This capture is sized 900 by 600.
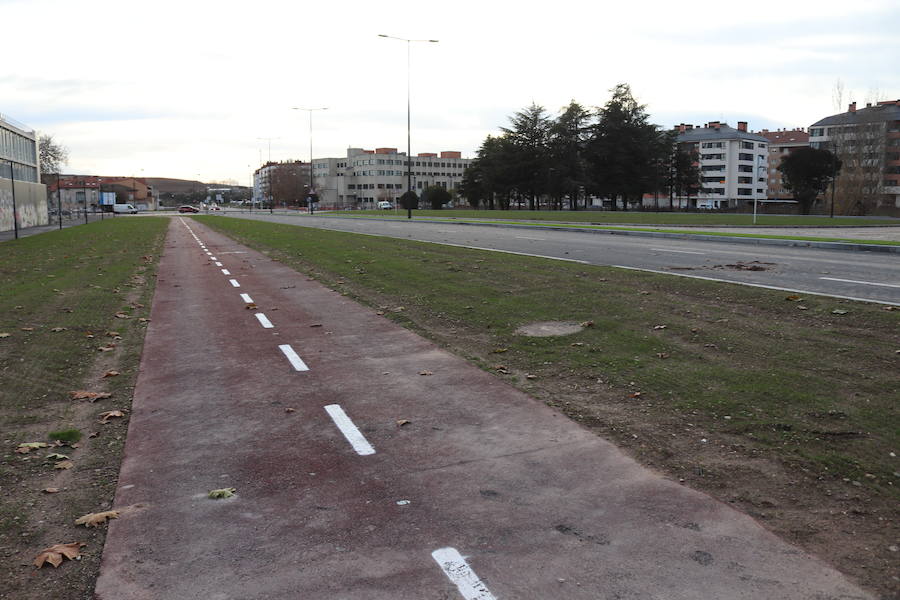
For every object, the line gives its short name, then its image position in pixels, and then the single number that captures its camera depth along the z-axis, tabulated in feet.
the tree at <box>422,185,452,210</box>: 319.06
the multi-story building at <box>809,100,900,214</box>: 232.32
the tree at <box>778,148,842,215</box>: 255.91
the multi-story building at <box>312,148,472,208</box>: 612.70
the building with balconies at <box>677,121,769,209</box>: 462.60
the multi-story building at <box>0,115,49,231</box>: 177.88
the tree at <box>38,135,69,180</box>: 346.54
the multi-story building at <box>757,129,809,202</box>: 513.86
